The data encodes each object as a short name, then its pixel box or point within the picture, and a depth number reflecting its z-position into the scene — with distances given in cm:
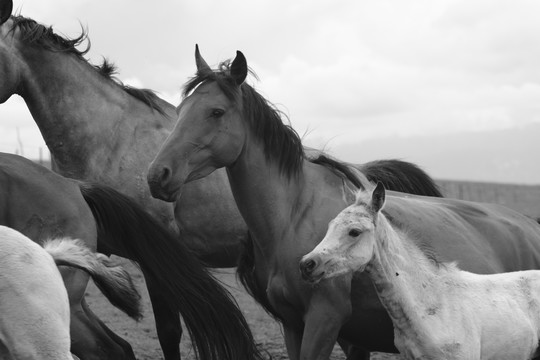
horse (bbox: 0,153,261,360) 535
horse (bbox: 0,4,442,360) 694
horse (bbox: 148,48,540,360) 564
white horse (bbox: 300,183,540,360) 527
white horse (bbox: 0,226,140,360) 406
